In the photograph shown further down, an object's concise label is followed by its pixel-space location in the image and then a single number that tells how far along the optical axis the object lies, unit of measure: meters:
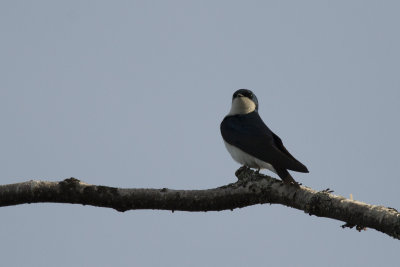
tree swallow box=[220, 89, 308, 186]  10.75
